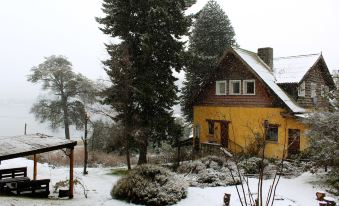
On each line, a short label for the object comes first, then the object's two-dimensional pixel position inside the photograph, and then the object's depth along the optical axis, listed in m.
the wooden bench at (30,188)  13.59
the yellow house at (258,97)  23.17
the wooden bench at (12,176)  14.32
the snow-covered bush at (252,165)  18.78
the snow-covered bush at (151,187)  13.42
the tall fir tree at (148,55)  21.28
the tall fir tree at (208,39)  31.45
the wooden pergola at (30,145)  12.55
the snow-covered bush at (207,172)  16.56
